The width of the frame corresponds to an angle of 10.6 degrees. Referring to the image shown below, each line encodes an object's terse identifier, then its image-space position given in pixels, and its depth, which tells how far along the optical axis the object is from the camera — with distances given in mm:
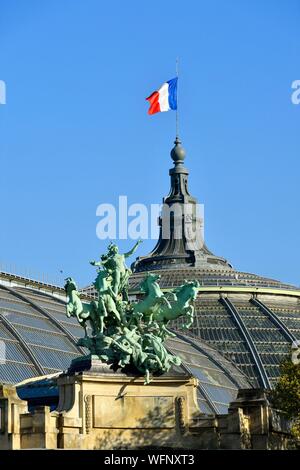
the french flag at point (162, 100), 104688
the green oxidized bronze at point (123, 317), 80625
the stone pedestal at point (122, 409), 79438
